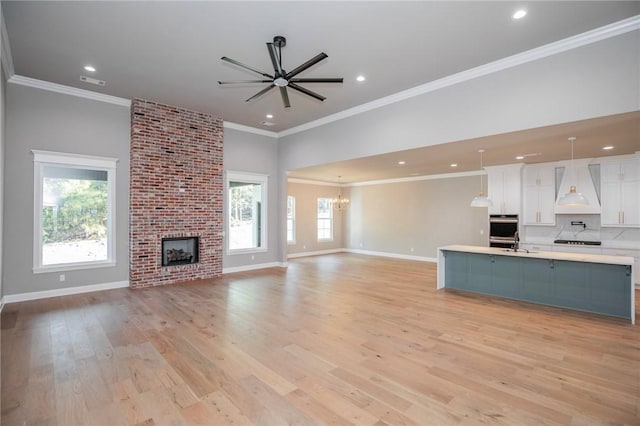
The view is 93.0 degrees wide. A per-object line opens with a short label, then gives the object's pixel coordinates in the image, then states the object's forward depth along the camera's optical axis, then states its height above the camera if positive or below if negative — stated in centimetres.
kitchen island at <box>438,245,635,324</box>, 454 -109
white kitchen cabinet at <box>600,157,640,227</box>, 643 +49
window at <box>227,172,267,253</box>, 802 +4
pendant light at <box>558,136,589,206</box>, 447 +22
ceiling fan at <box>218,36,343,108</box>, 359 +174
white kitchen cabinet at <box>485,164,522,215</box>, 765 +69
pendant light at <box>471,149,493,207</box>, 545 +22
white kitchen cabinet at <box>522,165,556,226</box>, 744 +48
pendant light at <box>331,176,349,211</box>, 1176 +44
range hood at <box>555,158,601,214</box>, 692 +70
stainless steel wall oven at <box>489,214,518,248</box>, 765 -39
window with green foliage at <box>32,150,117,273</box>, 547 +4
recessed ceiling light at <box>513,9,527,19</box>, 341 +228
